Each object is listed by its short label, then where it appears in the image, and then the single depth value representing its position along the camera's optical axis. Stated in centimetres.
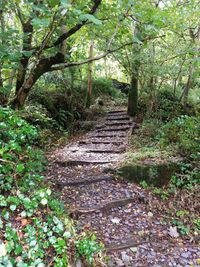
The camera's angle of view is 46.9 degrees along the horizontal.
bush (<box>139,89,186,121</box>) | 700
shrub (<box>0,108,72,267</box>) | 188
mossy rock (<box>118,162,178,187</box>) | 409
